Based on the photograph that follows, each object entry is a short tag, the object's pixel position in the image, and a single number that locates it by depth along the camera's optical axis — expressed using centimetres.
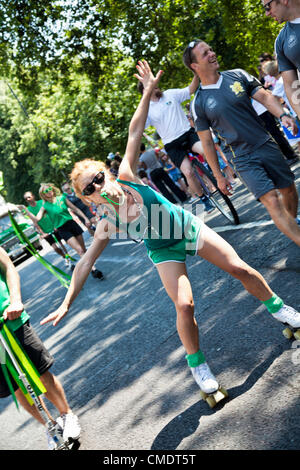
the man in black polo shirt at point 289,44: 401
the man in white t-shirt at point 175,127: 835
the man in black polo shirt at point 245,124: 461
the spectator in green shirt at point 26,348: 371
